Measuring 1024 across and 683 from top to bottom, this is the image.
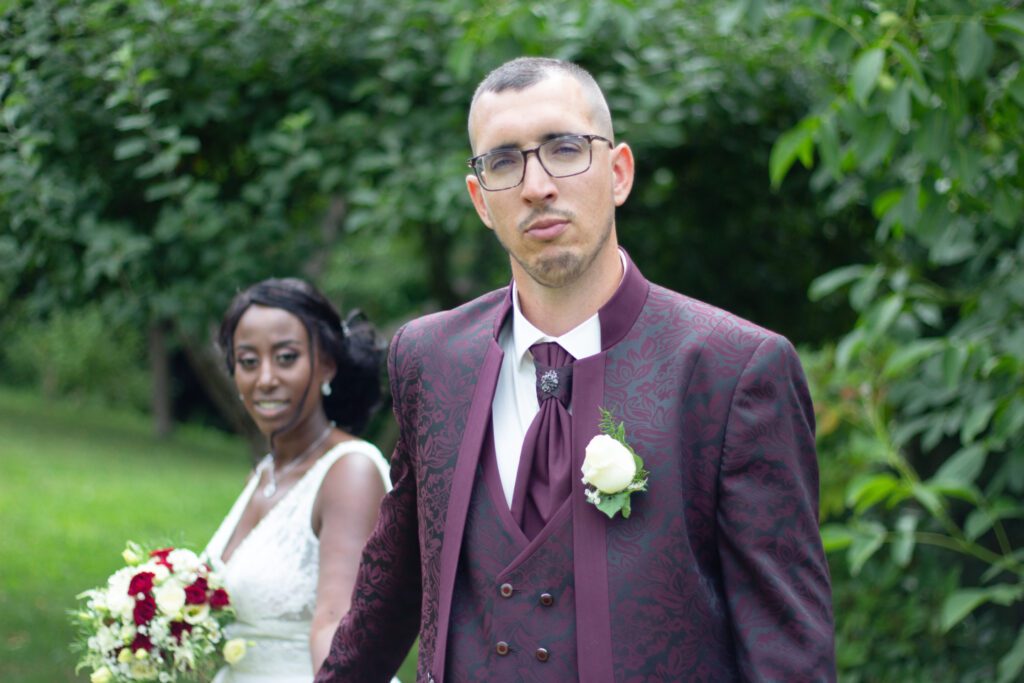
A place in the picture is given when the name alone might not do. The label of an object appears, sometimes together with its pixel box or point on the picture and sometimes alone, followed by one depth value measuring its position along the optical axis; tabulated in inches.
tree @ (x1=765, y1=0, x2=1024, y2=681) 129.5
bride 121.6
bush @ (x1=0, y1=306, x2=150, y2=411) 772.6
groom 68.1
